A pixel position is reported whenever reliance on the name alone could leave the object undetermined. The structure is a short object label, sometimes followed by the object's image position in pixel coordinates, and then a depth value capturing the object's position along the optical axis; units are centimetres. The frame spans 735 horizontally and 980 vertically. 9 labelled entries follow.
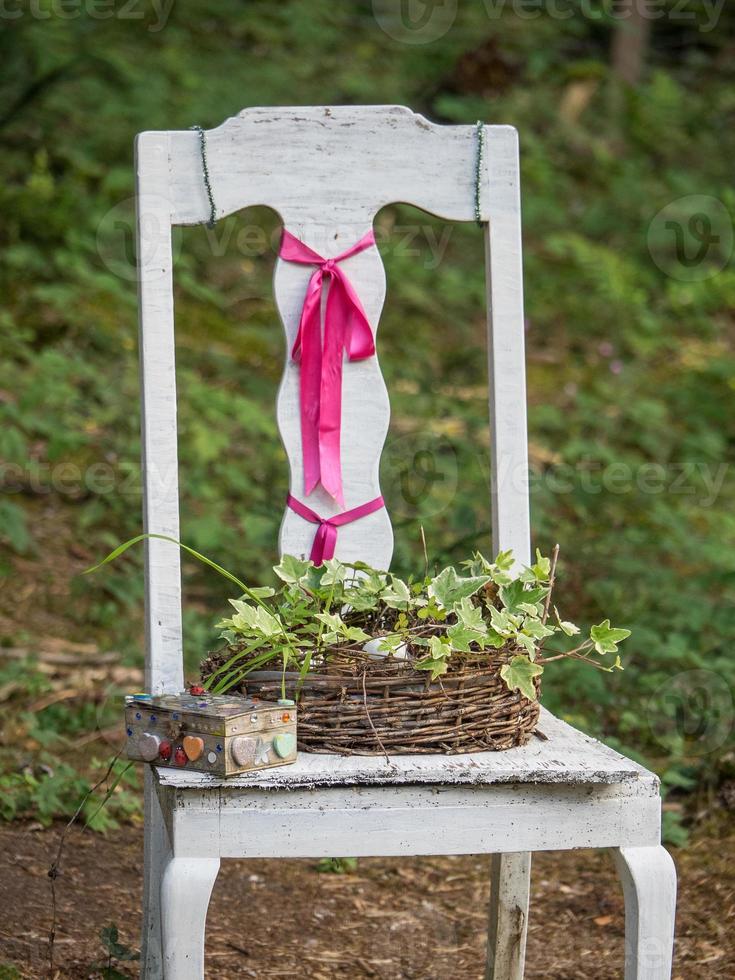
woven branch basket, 415
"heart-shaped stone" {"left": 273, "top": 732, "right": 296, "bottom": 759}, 411
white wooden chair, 412
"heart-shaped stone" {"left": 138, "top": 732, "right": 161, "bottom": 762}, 412
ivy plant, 415
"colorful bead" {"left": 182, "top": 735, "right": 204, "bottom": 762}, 409
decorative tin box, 408
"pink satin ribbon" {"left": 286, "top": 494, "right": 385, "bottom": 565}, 438
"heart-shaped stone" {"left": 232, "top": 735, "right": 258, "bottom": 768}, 408
